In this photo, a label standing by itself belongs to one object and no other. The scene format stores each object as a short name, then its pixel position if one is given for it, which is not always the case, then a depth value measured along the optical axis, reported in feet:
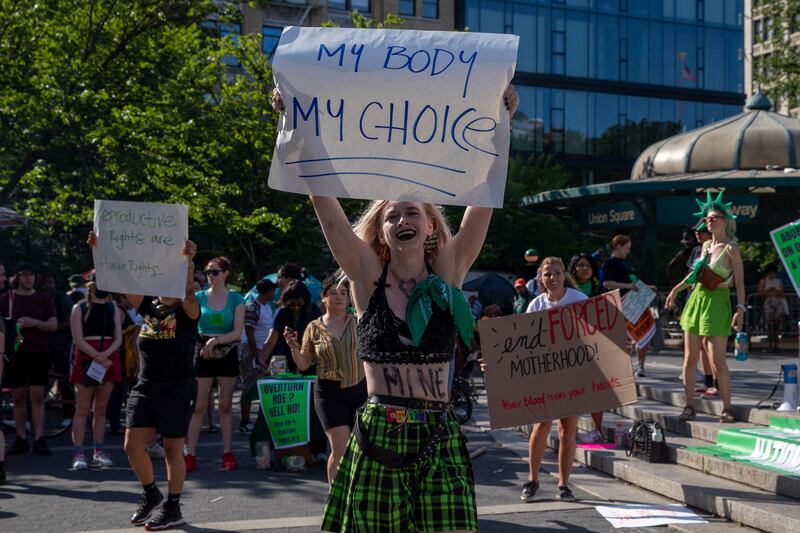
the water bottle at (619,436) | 30.14
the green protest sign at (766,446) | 23.76
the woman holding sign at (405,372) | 11.44
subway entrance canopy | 66.59
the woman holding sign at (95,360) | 30.53
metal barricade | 62.54
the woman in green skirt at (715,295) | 28.20
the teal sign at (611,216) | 72.43
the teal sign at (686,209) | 68.08
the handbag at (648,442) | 27.12
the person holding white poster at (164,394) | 21.26
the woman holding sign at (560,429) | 23.94
